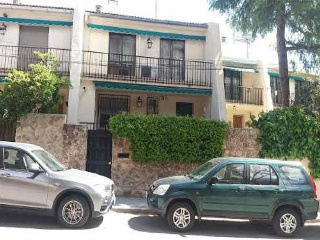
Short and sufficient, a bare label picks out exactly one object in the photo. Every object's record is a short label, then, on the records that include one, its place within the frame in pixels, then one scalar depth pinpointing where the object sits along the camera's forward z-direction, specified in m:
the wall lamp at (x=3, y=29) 16.52
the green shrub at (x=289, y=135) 12.84
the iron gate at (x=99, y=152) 12.37
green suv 8.33
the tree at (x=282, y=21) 14.06
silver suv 7.75
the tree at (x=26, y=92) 11.73
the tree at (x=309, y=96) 15.45
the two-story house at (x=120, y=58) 16.39
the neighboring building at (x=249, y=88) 20.48
